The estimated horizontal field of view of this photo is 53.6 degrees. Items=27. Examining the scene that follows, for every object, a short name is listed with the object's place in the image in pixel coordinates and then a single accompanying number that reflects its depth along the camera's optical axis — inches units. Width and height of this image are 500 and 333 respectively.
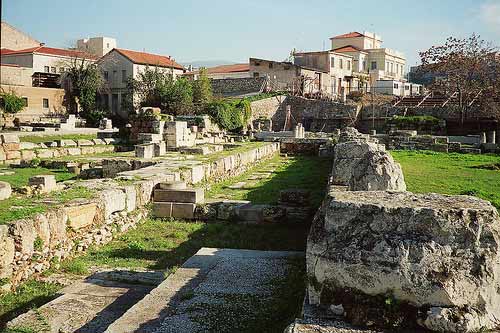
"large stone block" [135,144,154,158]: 627.2
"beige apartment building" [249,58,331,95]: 2016.5
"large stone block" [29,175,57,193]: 343.8
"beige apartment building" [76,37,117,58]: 2871.6
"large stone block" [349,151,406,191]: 229.5
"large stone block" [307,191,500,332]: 114.0
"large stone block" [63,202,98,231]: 287.4
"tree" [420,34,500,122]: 1489.9
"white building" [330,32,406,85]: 2704.2
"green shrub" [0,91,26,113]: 1486.2
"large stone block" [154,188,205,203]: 380.8
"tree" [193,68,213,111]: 1631.4
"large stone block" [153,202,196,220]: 378.6
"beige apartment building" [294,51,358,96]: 2325.3
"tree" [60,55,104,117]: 1800.0
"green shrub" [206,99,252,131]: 1364.5
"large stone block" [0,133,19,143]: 741.9
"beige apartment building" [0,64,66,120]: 1680.6
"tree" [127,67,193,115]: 1520.7
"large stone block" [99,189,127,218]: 328.8
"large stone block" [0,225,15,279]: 227.6
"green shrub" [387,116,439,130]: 1444.4
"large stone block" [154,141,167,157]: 664.4
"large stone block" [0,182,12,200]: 301.3
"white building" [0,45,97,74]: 2025.1
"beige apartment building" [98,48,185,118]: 1957.4
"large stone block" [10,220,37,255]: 237.9
